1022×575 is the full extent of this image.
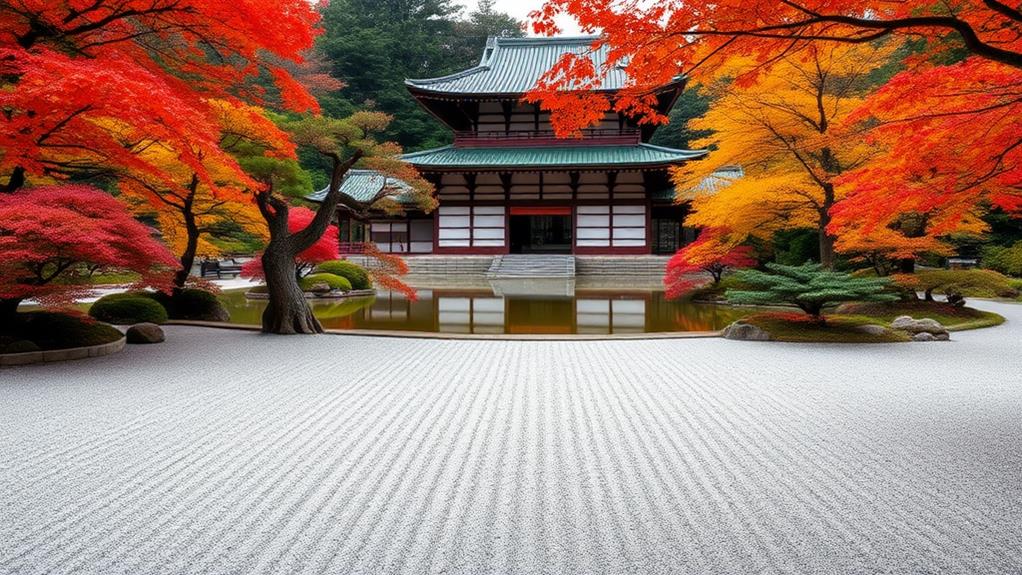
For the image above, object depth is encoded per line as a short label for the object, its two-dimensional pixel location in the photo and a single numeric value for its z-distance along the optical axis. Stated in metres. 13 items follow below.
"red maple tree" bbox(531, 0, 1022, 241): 3.69
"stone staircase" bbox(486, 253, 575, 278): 20.64
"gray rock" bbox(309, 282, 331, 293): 15.62
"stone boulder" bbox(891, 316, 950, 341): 7.85
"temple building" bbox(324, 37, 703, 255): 22.30
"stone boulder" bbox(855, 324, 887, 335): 7.73
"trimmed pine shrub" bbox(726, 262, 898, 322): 7.58
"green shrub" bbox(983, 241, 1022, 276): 17.38
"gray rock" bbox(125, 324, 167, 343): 7.27
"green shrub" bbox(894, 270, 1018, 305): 10.73
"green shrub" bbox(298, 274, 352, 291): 15.71
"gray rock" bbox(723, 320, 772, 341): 7.74
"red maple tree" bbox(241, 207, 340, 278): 15.03
